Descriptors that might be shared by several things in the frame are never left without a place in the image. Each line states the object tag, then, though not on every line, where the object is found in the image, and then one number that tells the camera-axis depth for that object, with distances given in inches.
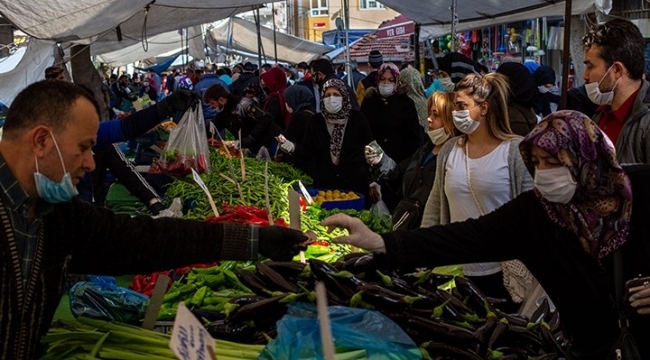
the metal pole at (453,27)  414.0
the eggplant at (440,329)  133.3
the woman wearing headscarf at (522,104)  267.1
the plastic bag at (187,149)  334.6
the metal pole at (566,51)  214.5
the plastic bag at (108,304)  149.9
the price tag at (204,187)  219.0
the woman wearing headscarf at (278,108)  493.0
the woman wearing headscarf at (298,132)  356.5
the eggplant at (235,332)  138.6
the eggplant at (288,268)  152.5
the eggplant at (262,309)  137.6
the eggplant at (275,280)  146.9
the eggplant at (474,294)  149.9
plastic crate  295.3
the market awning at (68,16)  274.8
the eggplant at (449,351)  131.3
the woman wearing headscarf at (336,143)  318.3
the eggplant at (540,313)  154.2
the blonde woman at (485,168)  187.8
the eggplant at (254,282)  148.6
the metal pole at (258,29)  673.0
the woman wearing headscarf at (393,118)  343.9
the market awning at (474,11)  415.2
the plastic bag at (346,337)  113.1
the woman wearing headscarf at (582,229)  118.8
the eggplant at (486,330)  135.0
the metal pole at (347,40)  544.0
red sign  836.0
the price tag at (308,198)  256.7
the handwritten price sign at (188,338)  90.9
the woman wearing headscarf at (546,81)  482.3
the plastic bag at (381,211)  278.0
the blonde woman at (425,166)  227.6
